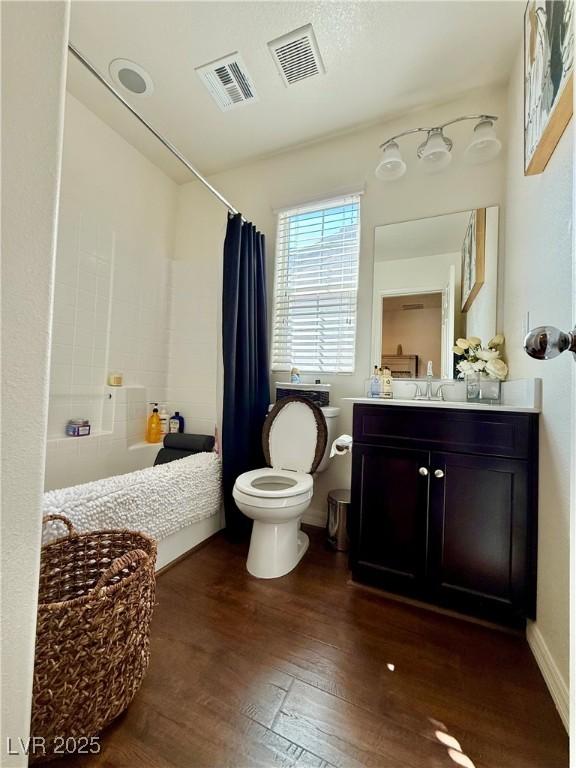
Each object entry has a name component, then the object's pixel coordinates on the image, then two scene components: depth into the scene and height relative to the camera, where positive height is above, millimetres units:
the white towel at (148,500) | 1223 -522
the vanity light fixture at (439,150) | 1670 +1337
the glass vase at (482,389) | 1668 +43
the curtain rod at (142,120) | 1274 +1283
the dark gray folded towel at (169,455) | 2166 -473
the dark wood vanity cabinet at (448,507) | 1251 -477
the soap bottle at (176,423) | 2497 -297
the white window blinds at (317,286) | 2219 +760
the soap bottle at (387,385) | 1978 +52
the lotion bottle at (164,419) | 2521 -268
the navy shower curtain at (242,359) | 1994 +193
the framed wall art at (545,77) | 958 +1109
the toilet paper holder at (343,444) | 1625 -271
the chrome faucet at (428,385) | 1927 +60
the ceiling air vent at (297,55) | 1615 +1790
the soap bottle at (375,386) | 2004 +44
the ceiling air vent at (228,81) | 1765 +1791
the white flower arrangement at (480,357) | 1631 +211
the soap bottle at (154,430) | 2451 -345
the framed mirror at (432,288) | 1854 +656
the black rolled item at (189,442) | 2172 -386
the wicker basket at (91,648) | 770 -689
